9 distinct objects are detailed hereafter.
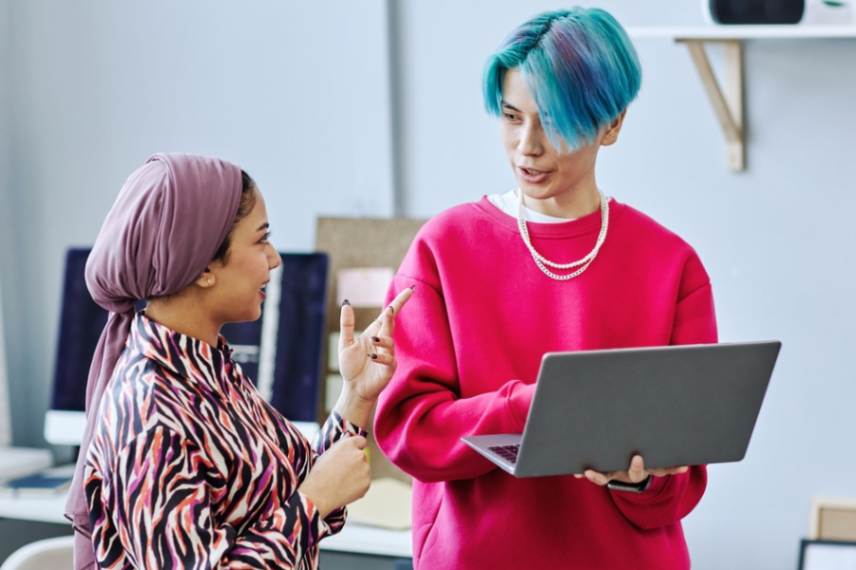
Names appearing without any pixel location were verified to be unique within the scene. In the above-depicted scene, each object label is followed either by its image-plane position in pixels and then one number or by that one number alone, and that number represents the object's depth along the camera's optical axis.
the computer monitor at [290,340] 4.33
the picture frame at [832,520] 4.01
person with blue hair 3.06
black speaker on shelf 3.80
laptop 2.88
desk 3.97
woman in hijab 2.75
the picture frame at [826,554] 3.96
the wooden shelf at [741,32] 3.73
